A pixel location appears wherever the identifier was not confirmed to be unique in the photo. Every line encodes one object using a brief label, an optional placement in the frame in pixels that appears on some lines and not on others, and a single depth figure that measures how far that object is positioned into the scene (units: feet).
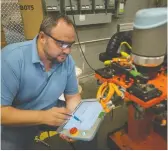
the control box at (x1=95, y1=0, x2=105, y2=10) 7.94
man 3.32
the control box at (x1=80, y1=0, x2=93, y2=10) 7.62
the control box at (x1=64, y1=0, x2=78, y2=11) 7.29
